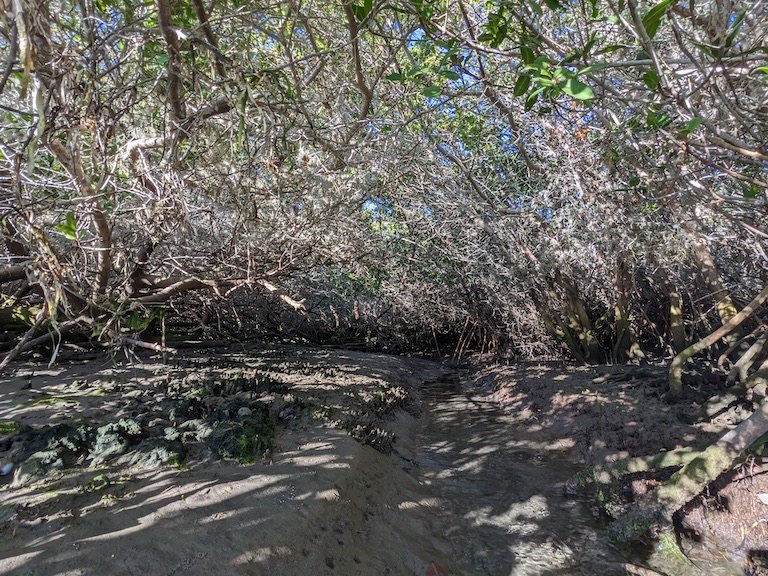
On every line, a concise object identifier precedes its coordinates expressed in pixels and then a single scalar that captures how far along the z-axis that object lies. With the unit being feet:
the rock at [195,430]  14.56
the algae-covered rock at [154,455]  12.87
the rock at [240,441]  13.91
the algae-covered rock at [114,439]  13.01
